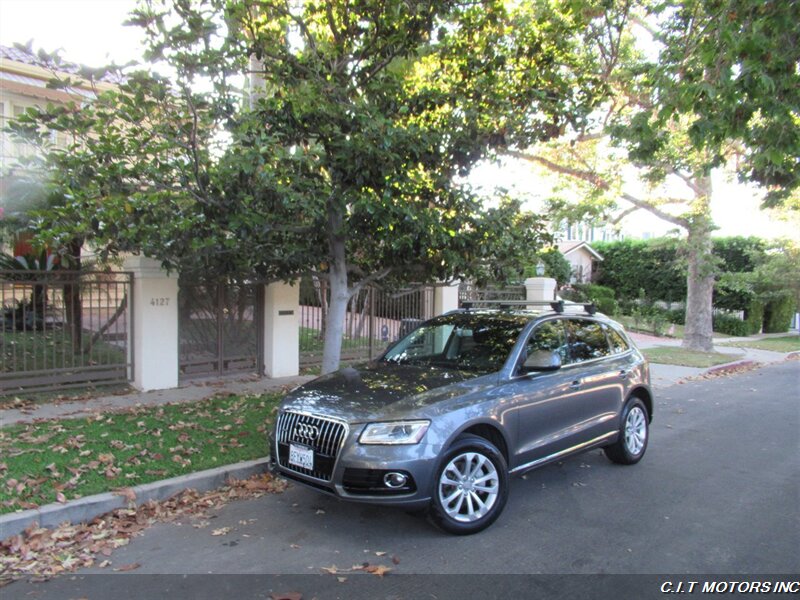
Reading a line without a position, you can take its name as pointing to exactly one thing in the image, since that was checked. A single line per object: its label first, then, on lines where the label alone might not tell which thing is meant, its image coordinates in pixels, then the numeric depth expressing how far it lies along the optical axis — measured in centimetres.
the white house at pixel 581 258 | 3322
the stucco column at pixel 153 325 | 870
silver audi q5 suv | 420
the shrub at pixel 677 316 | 2634
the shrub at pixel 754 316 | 2470
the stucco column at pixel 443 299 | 1294
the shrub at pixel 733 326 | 2416
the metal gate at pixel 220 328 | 941
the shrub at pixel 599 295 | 2622
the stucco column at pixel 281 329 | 1021
